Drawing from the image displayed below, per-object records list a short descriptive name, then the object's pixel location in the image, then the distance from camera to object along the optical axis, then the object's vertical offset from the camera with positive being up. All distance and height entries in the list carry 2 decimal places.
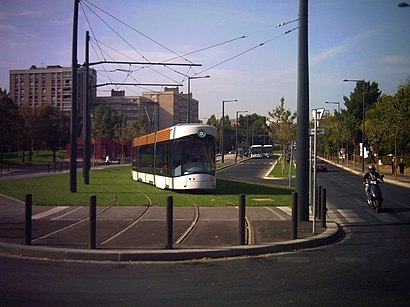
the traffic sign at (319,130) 13.37 +0.64
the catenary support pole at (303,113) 13.73 +1.14
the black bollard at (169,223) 9.93 -1.42
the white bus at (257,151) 109.25 +0.56
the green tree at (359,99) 81.69 +9.37
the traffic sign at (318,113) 13.00 +1.08
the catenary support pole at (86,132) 27.22 +1.10
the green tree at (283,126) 46.84 +2.70
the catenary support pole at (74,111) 22.34 +1.89
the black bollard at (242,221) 10.41 -1.43
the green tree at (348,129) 70.00 +3.57
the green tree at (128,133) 71.19 +2.96
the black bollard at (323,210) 12.95 -1.48
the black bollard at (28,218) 10.12 -1.35
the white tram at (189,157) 22.42 -0.18
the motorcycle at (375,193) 16.94 -1.33
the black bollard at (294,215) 11.04 -1.36
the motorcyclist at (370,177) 17.38 -0.81
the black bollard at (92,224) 9.87 -1.43
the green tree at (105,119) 100.44 +7.09
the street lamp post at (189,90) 42.28 +5.63
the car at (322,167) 53.08 -1.41
